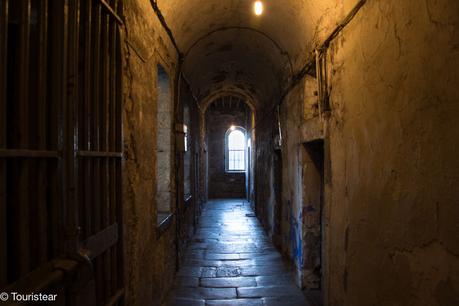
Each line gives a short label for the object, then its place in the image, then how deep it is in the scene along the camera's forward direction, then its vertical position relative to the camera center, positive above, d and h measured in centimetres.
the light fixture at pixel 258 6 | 434 +208
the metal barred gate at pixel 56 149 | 139 +7
